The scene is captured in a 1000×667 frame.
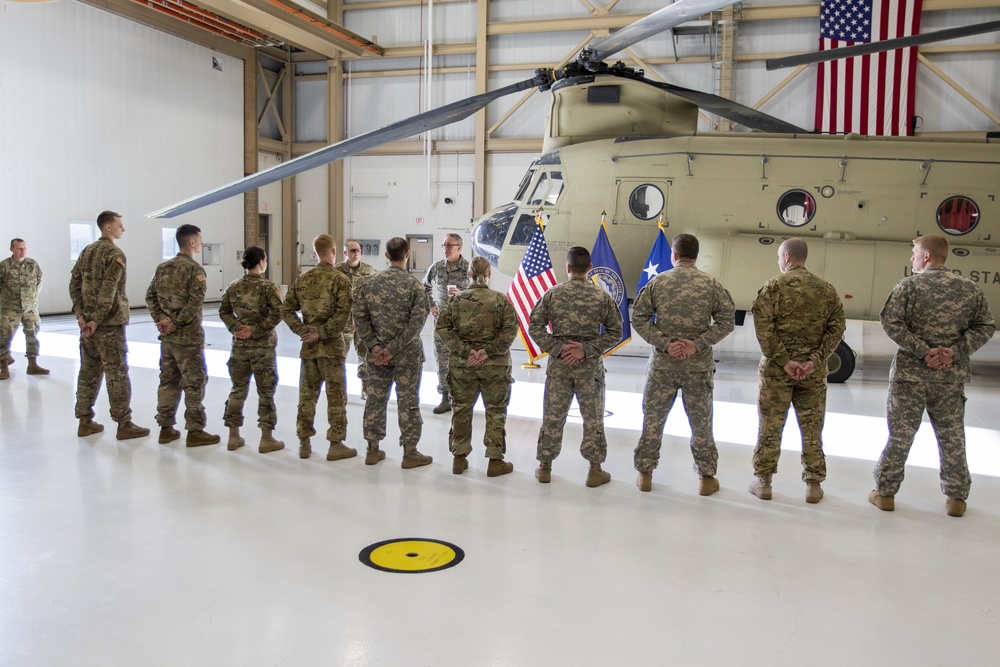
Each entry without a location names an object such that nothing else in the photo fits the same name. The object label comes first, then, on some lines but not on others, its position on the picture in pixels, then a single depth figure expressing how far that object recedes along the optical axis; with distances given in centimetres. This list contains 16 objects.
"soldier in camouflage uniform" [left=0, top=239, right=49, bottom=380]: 952
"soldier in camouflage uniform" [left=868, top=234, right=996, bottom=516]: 492
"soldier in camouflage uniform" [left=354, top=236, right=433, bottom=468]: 577
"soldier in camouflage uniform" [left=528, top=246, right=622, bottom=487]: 541
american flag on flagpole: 941
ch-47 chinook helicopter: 934
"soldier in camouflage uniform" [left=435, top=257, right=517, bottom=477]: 556
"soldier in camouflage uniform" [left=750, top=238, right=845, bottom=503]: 511
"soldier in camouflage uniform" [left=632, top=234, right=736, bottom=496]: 521
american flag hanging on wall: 1706
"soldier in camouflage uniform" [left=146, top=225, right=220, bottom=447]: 621
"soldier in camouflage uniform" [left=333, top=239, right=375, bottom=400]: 793
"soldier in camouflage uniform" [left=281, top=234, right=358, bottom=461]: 600
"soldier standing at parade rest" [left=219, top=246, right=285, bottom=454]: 616
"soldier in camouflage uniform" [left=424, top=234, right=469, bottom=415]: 794
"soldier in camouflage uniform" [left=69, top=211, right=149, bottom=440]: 636
